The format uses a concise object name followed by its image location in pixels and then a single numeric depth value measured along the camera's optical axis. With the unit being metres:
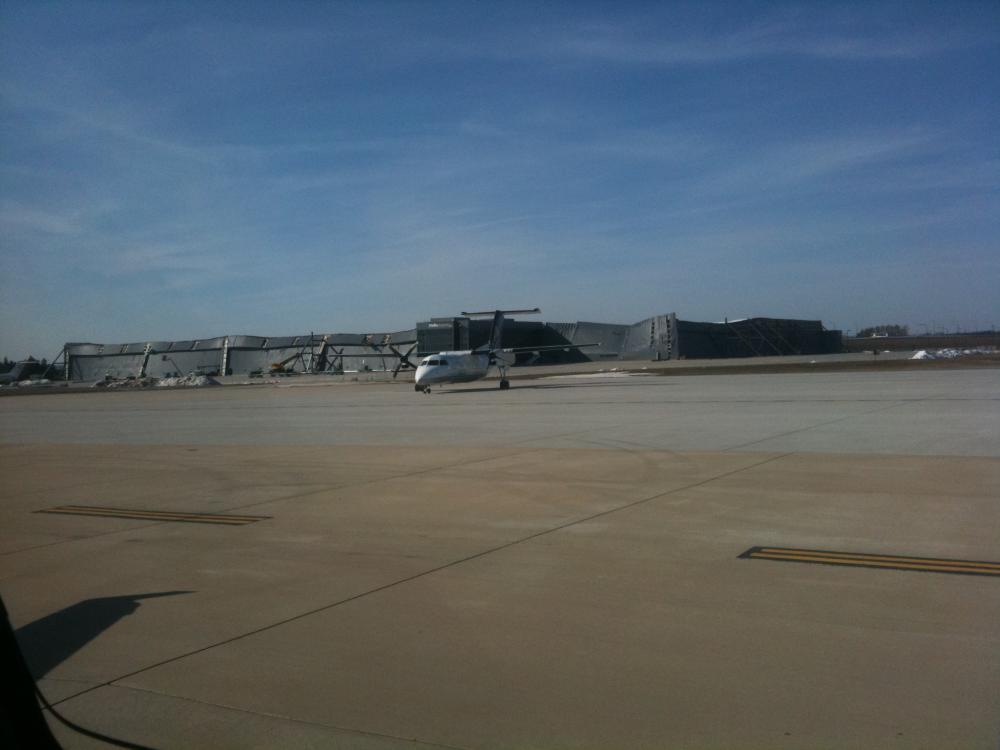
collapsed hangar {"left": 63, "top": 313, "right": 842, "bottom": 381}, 112.00
